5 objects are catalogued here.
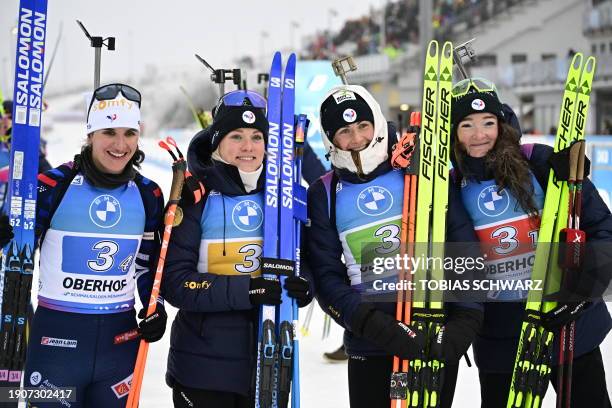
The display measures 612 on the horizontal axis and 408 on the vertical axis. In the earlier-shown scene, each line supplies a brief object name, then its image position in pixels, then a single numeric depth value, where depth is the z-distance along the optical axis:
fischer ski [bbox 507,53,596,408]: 5.27
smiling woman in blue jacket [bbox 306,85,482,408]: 5.10
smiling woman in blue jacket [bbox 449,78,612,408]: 5.36
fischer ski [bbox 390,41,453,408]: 5.04
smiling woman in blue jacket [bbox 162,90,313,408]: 4.95
